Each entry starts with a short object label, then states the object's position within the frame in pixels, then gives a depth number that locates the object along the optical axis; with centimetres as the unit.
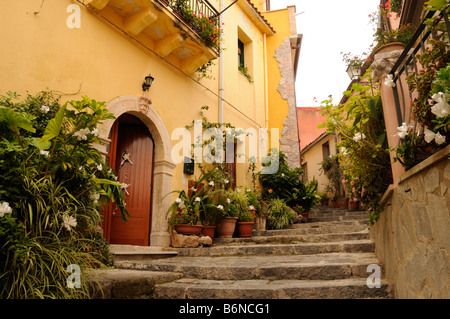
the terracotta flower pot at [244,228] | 643
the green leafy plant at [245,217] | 650
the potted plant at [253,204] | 692
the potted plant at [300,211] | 812
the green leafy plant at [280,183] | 847
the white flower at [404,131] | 212
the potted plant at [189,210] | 557
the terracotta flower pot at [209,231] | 591
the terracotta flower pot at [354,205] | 980
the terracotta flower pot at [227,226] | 621
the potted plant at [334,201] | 1144
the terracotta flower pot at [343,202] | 1093
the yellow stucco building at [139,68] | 403
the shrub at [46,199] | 218
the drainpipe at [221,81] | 765
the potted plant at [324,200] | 1245
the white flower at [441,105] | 151
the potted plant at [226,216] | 618
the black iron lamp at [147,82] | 553
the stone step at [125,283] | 259
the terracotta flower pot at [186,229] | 553
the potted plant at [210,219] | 594
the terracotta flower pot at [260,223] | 704
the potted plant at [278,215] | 711
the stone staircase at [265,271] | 286
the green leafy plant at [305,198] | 841
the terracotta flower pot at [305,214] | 837
